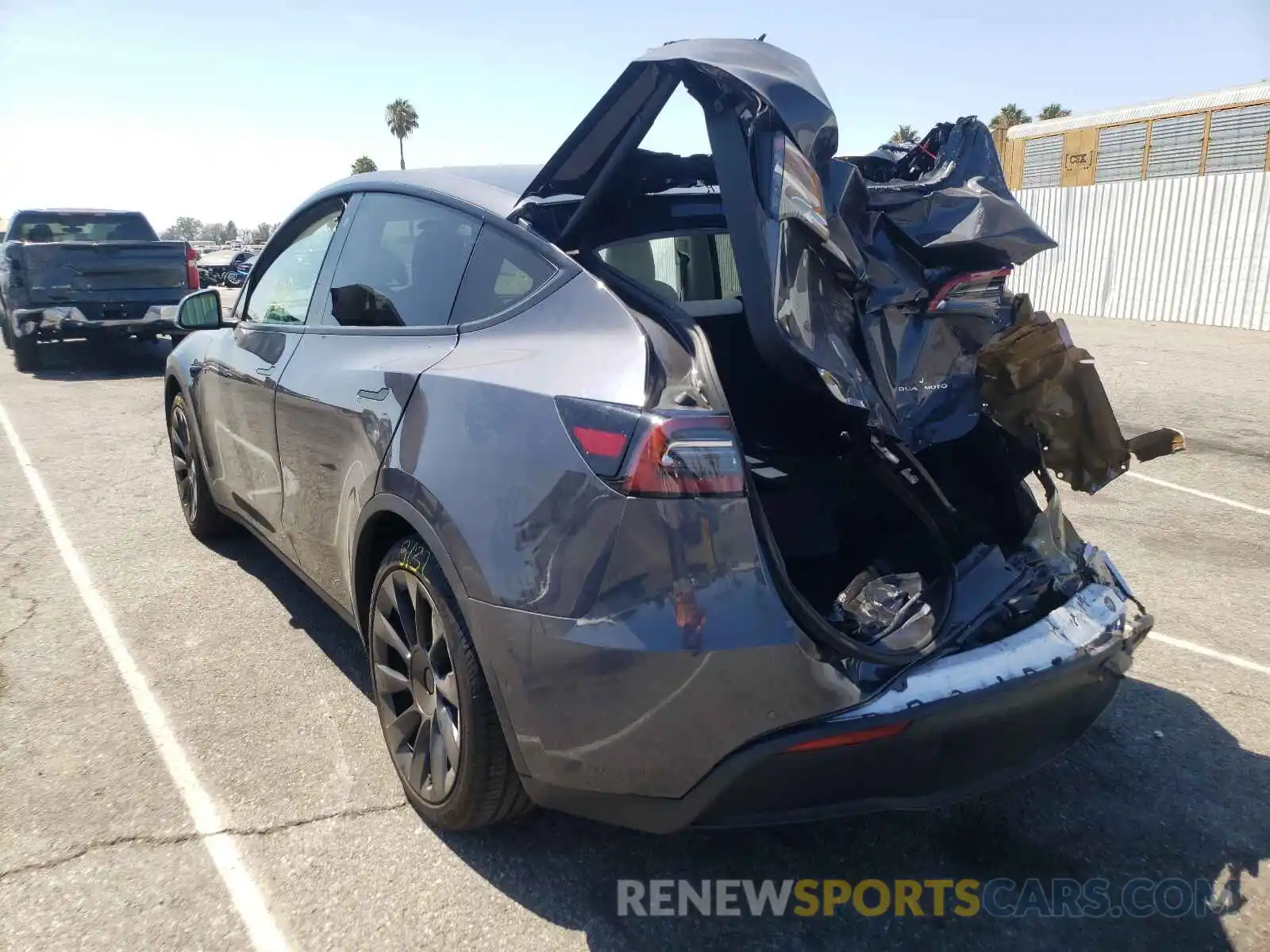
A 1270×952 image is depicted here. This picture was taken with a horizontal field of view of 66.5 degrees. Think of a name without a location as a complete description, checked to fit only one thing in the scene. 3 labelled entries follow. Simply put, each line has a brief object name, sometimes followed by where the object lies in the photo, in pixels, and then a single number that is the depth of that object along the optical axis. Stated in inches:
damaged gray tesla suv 79.8
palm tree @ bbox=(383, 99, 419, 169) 3139.8
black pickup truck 456.8
